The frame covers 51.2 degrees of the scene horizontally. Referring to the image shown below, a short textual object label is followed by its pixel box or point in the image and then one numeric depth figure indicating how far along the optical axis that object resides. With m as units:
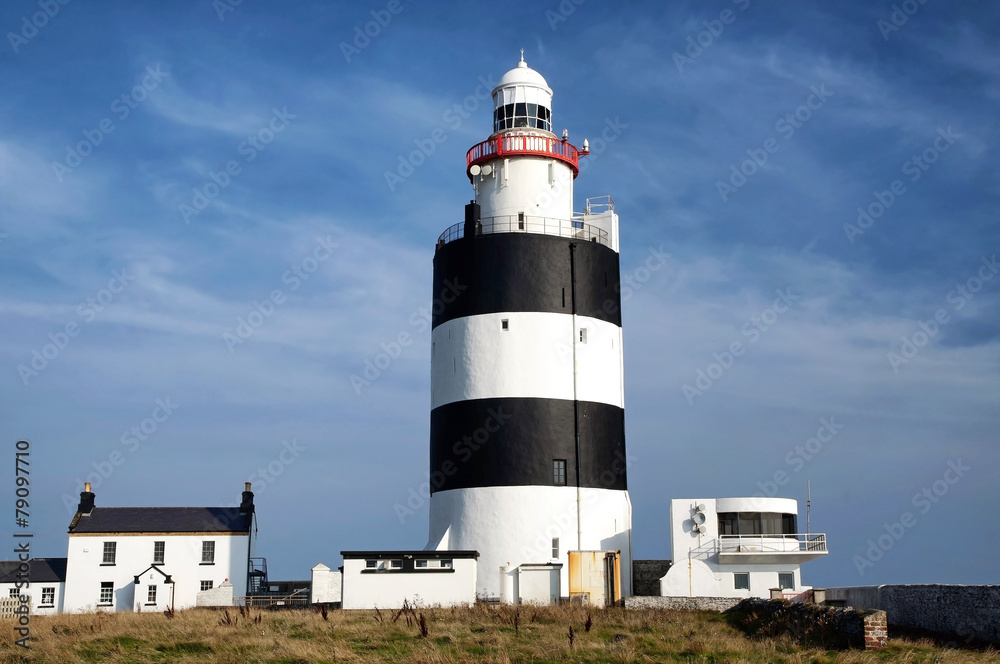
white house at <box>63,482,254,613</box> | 39.91
